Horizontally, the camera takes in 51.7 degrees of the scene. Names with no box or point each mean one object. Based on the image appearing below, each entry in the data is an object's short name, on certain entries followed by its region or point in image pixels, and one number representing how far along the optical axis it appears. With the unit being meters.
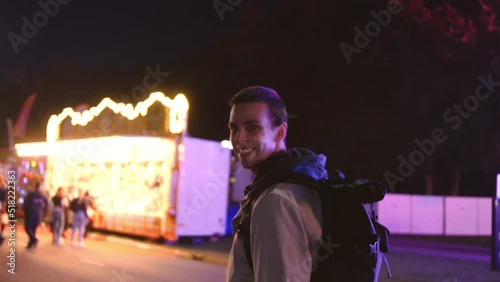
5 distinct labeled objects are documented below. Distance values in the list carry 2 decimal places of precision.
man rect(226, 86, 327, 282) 1.61
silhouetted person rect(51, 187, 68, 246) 15.17
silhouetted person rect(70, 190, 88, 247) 15.05
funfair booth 16.45
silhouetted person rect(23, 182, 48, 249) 13.61
